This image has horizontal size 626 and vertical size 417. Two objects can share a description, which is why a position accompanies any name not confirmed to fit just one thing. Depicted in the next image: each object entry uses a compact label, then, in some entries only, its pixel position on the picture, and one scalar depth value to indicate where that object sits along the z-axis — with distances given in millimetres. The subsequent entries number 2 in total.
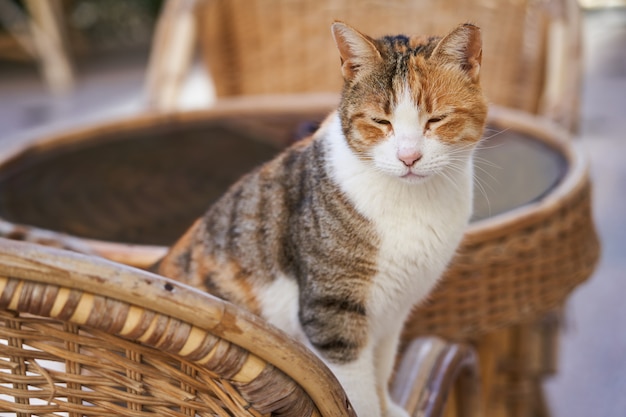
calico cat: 1407
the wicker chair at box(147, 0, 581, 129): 2677
